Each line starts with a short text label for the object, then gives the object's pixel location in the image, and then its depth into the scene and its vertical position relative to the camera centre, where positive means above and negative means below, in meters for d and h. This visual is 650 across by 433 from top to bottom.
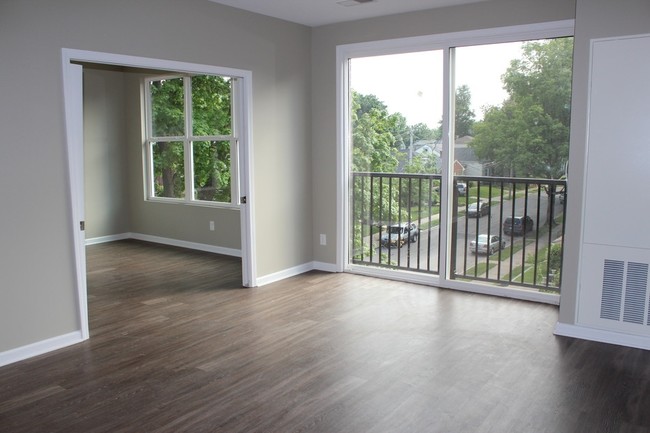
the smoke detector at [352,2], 4.43 +1.35
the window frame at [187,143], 6.42 +0.25
